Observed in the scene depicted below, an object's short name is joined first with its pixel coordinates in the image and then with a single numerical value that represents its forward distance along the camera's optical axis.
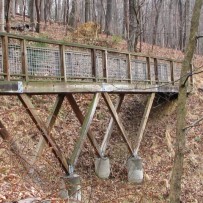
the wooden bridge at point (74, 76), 9.54
